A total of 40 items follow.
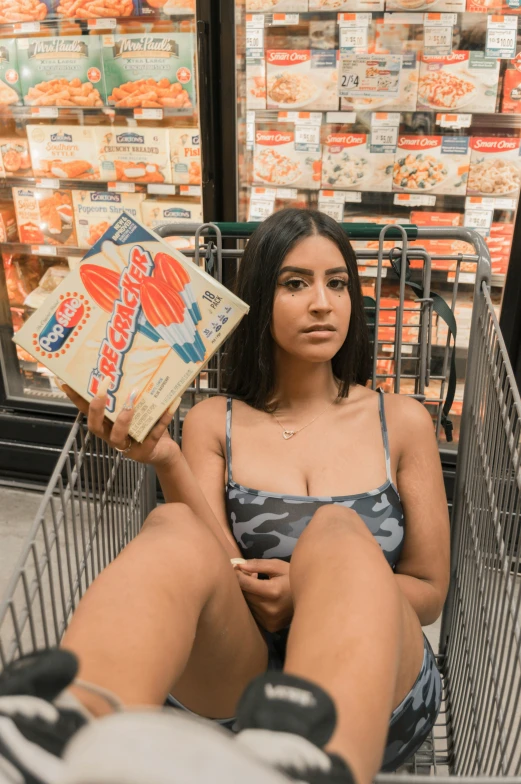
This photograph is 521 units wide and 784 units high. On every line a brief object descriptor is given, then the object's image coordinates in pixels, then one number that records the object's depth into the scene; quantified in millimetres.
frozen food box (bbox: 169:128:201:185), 2543
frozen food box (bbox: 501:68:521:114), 2193
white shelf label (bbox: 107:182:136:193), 2666
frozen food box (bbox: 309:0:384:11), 2220
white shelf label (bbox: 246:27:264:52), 2336
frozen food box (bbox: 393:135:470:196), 2344
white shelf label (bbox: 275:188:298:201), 2539
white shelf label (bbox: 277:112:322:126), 2407
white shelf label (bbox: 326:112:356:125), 2361
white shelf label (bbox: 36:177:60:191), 2730
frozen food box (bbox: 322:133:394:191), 2389
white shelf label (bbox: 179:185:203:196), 2611
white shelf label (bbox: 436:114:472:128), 2293
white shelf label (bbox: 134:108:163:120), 2486
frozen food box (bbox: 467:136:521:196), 2283
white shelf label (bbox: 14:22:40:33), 2465
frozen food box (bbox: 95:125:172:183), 2574
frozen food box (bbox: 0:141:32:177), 2725
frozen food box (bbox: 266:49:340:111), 2326
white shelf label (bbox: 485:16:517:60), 2121
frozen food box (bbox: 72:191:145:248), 2740
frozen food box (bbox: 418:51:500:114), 2203
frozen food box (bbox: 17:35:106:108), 2484
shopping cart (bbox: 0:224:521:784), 1007
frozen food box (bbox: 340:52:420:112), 2258
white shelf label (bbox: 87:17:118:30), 2398
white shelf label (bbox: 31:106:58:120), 2582
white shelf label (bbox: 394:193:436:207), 2412
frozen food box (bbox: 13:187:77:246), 2785
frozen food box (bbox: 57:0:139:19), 2391
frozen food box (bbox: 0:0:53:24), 2469
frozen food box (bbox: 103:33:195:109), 2385
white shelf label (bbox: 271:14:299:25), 2291
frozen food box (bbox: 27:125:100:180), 2645
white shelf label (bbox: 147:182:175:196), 2633
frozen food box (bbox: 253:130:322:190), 2465
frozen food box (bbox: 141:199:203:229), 2666
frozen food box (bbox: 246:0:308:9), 2266
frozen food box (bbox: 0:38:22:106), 2549
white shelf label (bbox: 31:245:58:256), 2807
